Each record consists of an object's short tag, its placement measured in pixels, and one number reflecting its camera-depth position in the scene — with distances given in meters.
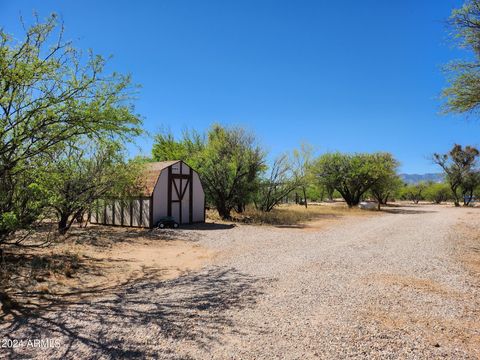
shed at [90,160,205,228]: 18.34
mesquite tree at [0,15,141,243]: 5.96
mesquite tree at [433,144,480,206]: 47.94
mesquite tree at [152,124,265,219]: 23.50
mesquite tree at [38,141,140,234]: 11.40
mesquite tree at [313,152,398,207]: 38.38
